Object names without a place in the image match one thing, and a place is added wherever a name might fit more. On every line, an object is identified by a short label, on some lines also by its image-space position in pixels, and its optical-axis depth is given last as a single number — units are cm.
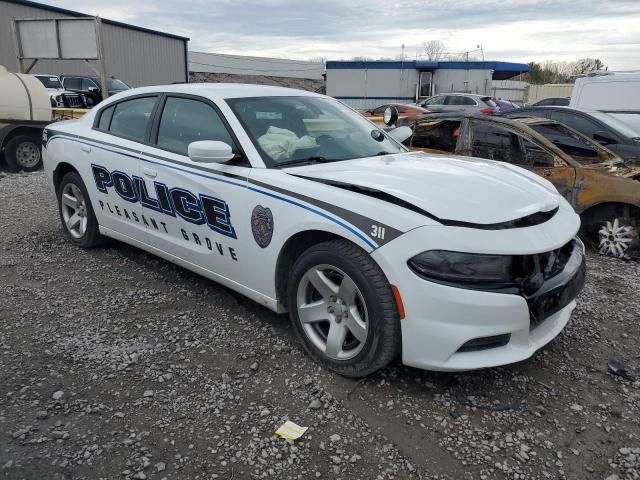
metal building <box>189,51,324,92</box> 4322
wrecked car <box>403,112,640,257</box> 544
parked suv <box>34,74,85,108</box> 1504
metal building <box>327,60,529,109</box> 3178
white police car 260
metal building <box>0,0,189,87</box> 2297
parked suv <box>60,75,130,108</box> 1827
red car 1753
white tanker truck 941
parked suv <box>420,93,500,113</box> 2034
